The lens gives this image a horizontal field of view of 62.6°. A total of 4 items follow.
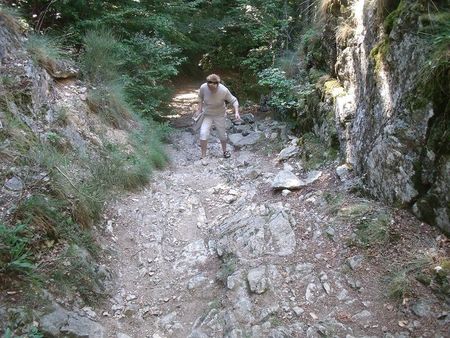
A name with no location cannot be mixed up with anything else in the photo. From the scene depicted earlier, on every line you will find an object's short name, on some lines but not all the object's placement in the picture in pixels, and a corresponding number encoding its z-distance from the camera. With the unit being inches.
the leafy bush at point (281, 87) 286.7
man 266.3
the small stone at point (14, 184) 137.3
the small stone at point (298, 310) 125.1
